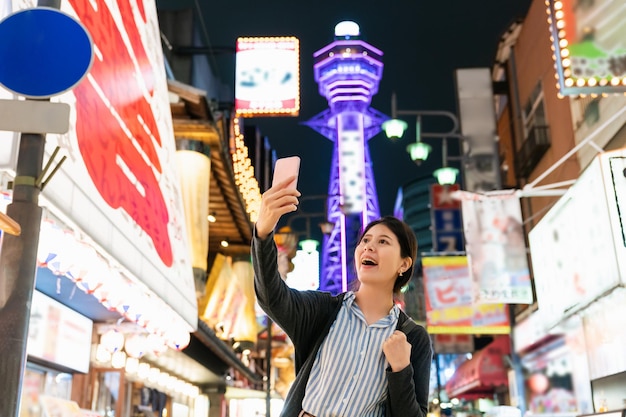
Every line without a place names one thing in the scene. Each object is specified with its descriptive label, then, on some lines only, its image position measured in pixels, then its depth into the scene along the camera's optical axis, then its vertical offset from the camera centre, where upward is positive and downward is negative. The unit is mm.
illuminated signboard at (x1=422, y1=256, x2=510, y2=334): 19578 +3688
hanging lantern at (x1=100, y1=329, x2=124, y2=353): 11156 +1663
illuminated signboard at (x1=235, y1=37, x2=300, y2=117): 24328 +13072
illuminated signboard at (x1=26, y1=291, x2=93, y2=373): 8547 +1483
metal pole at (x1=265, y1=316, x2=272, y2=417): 20452 +2152
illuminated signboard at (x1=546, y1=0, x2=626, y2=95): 10117 +5832
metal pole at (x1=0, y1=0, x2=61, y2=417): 3684 +971
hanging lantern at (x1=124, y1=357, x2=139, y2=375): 12792 +1445
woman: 2752 +471
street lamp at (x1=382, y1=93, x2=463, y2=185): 19500 +8677
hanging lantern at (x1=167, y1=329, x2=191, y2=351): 11023 +1658
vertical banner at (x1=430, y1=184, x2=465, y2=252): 36188 +11009
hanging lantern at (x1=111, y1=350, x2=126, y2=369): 11681 +1400
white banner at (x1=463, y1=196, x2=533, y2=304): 16000 +4469
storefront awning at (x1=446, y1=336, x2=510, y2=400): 24125 +2501
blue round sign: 3910 +2221
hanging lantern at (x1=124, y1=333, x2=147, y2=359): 12094 +1714
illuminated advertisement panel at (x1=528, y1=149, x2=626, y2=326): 9438 +3012
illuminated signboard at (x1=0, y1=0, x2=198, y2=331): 6324 +3089
